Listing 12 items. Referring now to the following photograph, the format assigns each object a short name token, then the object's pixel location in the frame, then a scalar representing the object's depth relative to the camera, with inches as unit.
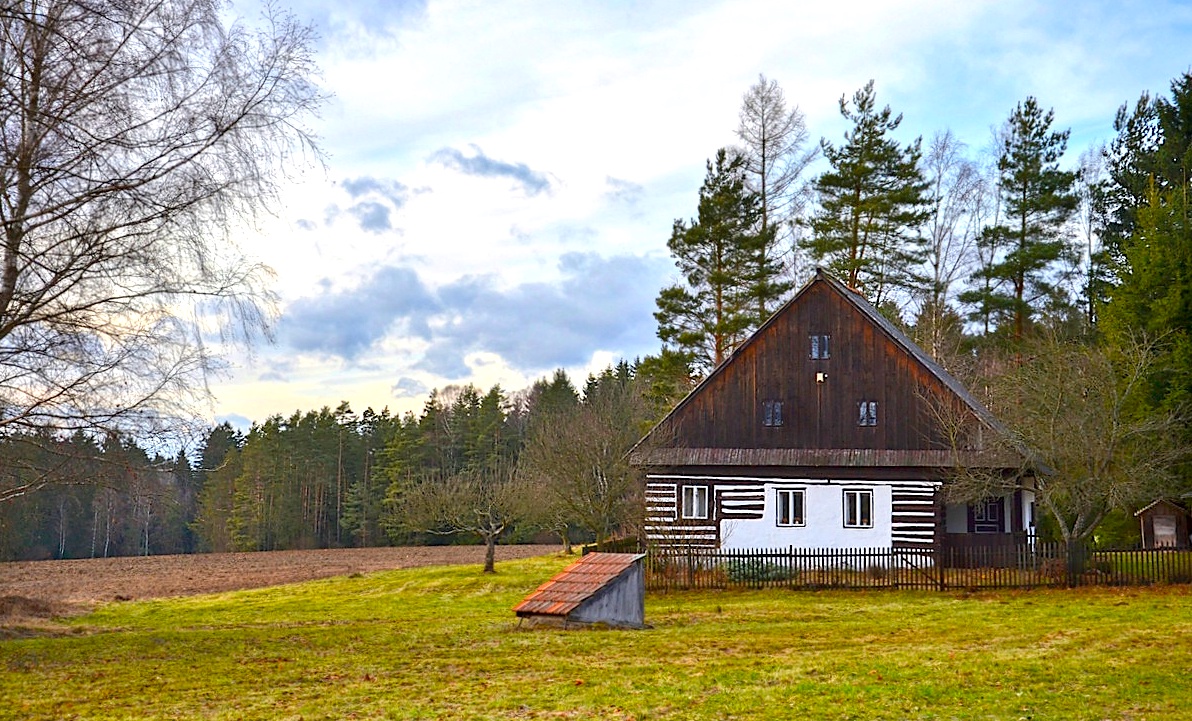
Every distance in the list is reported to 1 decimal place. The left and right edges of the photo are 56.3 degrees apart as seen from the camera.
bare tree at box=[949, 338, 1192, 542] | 1139.9
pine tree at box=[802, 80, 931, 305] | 1974.7
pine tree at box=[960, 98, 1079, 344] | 1995.6
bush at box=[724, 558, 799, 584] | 1136.2
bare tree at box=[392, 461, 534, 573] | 1609.3
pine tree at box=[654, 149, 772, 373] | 1925.4
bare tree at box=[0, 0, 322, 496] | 611.8
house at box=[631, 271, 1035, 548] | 1358.3
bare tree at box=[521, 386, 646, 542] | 1381.6
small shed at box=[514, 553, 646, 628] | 817.5
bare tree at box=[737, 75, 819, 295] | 1919.3
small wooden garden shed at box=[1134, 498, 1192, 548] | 1660.9
